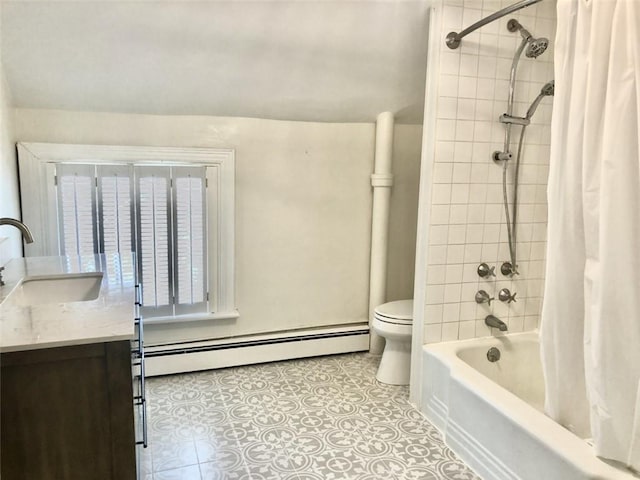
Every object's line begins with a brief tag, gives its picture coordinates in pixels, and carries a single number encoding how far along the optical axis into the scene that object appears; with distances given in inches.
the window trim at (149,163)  98.2
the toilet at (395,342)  107.4
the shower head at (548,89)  86.3
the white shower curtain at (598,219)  57.9
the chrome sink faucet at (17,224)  64.9
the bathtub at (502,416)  62.9
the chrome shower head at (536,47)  84.4
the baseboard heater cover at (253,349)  110.6
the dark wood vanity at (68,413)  48.3
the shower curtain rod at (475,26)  73.5
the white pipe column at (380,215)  121.5
